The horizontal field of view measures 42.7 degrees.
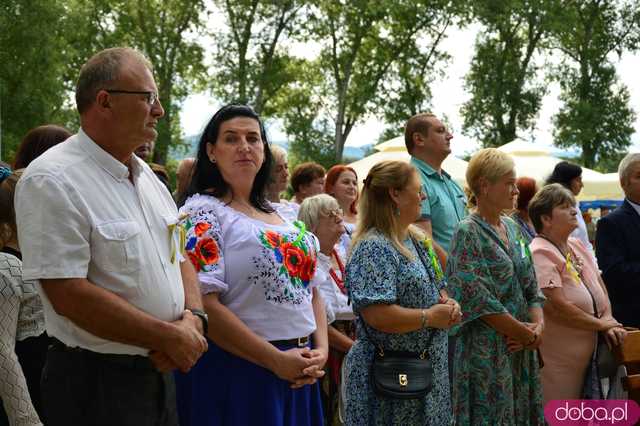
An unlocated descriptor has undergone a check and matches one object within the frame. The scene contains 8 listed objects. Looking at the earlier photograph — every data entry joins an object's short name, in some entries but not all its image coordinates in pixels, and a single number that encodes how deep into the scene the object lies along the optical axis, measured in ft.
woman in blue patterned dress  12.66
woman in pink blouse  17.35
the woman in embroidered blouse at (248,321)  10.08
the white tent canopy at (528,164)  42.39
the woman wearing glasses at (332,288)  16.22
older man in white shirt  7.91
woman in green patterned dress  15.01
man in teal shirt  17.94
